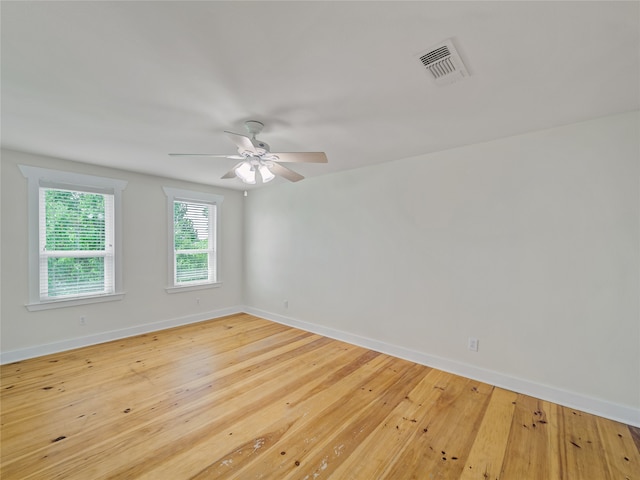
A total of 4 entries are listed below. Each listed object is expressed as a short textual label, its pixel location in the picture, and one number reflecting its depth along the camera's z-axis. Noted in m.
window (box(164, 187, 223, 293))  4.52
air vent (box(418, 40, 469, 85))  1.49
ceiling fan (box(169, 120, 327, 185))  2.19
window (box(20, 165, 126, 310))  3.28
